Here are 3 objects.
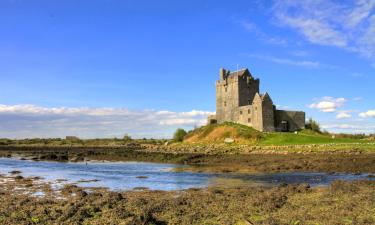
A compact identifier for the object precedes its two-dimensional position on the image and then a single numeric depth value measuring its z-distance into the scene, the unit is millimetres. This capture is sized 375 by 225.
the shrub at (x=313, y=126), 82356
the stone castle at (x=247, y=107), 75125
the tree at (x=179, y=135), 91625
